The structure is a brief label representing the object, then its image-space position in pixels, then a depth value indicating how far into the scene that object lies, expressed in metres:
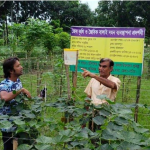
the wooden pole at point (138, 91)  2.53
